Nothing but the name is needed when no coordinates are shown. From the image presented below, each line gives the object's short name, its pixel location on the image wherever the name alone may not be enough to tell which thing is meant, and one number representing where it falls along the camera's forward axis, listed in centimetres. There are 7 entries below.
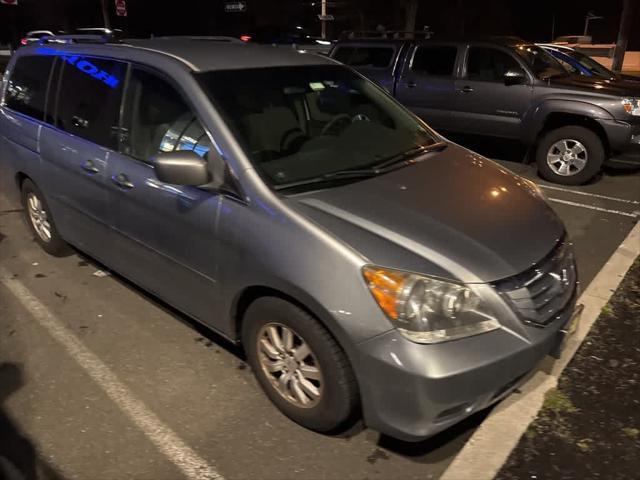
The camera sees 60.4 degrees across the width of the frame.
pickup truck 658
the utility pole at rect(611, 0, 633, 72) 1747
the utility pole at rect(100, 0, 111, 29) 2255
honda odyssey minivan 222
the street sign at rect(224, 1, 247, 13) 2945
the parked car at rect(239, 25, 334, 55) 1552
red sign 1756
